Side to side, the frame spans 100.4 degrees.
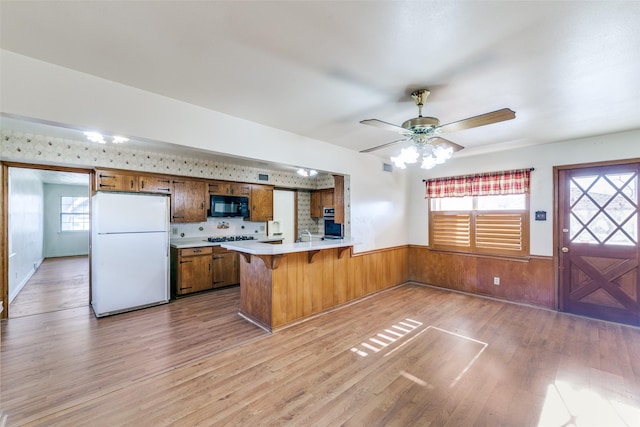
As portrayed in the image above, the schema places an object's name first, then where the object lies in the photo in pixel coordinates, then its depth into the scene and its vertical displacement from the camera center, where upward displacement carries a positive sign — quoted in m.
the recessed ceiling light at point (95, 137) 3.27 +0.99
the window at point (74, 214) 8.56 +0.04
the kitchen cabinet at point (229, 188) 5.32 +0.56
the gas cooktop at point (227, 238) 5.30 -0.48
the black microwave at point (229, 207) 5.30 +0.18
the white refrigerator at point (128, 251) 3.74 -0.54
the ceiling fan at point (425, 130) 2.23 +0.76
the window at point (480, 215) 4.35 +0.01
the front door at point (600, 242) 3.53 -0.37
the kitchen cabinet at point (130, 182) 4.15 +0.55
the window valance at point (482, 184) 4.28 +0.55
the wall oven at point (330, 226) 5.89 -0.25
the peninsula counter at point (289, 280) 3.34 -0.89
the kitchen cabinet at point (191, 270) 4.62 -0.97
